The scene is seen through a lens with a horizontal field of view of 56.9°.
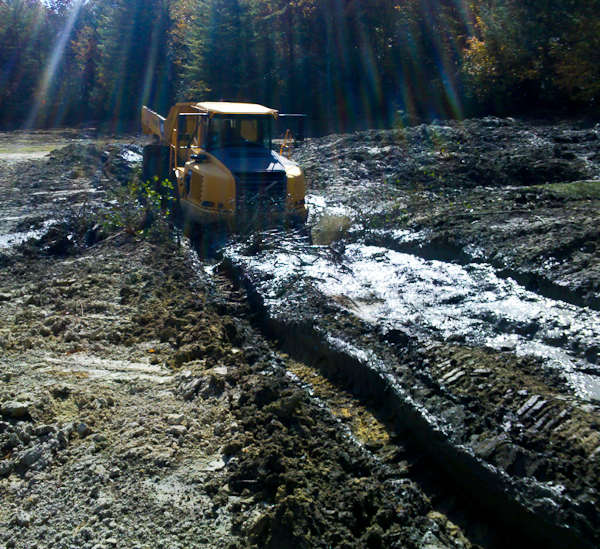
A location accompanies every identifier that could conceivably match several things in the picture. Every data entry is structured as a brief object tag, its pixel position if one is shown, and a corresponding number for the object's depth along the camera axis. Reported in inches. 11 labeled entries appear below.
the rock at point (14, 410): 166.4
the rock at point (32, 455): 150.2
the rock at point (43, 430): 161.0
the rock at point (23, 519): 130.5
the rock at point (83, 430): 163.9
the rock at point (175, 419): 173.0
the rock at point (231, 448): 159.6
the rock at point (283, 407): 172.2
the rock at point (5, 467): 146.3
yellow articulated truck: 367.2
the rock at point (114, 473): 146.0
